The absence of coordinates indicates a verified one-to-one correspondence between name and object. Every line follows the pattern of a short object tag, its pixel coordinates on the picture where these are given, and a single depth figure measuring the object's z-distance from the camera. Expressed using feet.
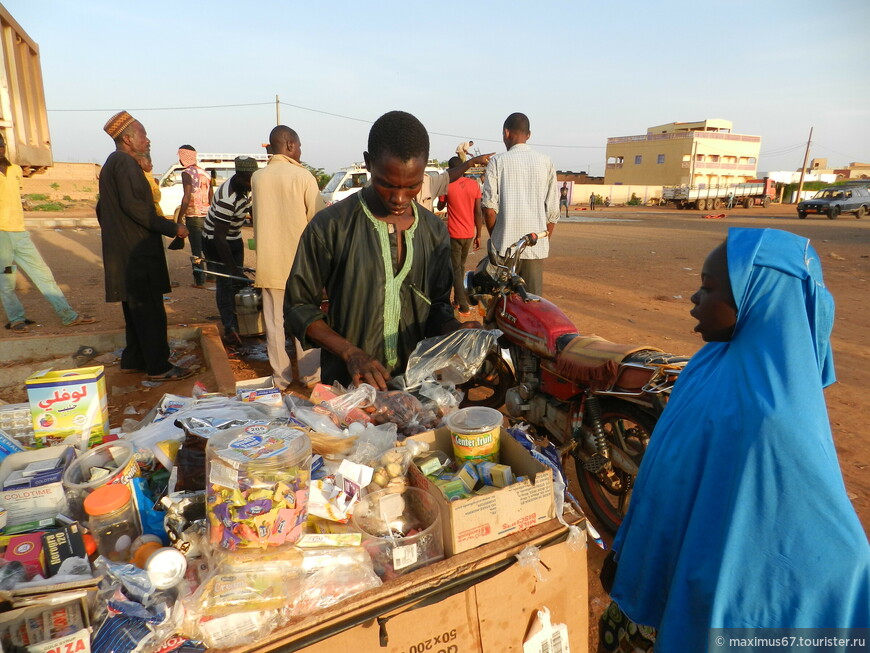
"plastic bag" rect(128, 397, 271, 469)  5.35
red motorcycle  8.35
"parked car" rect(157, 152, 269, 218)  48.78
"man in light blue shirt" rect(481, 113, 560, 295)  16.06
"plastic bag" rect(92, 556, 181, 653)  3.45
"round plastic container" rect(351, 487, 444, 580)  4.34
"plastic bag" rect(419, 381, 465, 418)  6.76
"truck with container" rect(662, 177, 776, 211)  110.93
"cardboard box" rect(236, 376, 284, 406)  6.62
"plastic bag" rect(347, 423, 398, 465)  5.15
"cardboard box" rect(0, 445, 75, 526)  4.56
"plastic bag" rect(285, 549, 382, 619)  3.89
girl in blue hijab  3.79
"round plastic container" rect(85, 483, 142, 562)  4.31
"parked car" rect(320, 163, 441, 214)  52.29
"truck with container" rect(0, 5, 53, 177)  13.15
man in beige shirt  14.03
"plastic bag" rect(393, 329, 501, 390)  7.60
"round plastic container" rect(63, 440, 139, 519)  4.72
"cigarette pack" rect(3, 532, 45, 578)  3.89
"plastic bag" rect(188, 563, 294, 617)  3.69
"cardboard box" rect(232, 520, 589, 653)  3.79
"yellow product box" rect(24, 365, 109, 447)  5.88
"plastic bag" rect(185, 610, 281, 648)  3.59
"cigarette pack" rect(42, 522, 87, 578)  3.91
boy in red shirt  24.03
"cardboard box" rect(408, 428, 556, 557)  4.31
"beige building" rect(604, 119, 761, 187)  147.64
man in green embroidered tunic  6.90
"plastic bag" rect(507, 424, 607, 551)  4.77
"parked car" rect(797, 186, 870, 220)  82.33
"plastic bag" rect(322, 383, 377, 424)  6.14
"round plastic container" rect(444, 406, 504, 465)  5.25
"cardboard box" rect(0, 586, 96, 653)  3.28
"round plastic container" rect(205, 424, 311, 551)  3.94
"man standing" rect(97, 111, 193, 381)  13.75
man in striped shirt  17.94
